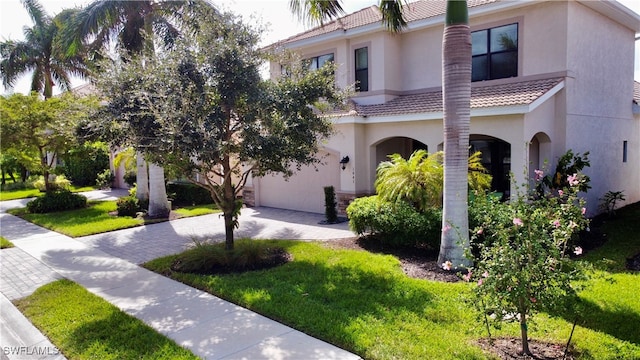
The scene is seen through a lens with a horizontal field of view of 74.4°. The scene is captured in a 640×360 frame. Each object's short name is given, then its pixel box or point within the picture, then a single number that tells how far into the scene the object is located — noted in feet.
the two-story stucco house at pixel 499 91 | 39.29
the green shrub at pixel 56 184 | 67.53
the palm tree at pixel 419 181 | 33.01
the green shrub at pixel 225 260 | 28.96
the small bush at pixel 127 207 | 53.83
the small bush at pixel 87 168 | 92.79
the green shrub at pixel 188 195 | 63.72
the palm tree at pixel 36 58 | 84.69
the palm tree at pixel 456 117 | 25.89
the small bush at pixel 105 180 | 87.45
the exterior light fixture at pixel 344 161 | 47.91
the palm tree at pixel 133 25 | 46.37
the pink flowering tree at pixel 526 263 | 14.70
